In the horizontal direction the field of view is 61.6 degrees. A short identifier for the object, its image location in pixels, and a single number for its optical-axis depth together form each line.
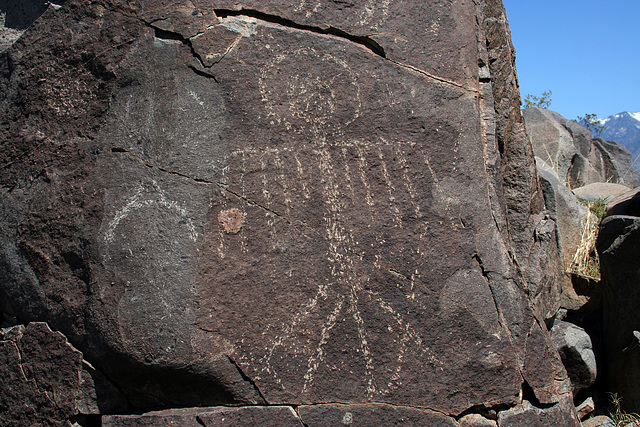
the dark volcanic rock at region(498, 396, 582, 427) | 1.71
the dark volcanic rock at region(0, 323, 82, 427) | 1.68
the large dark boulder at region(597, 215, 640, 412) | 2.51
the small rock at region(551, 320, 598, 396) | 2.50
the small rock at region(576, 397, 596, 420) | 2.50
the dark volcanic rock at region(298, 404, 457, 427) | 1.65
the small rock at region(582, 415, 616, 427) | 2.44
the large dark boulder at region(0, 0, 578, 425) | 1.65
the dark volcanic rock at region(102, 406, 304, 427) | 1.63
